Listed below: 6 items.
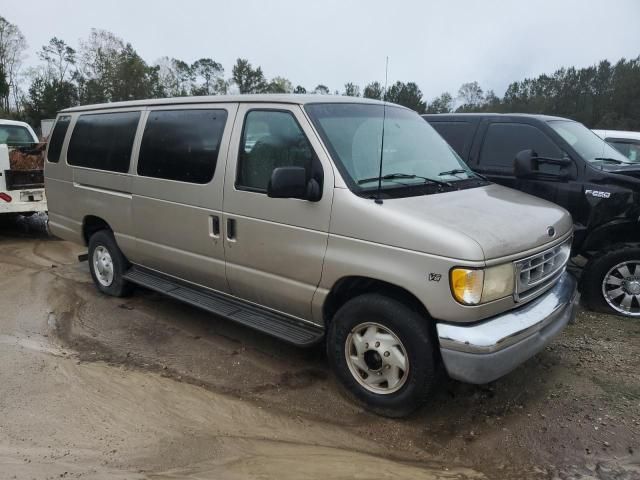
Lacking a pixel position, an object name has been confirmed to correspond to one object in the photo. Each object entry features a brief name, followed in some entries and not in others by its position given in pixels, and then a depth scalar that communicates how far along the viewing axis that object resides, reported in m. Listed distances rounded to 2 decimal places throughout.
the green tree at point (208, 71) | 76.81
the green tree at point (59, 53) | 65.50
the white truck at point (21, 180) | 8.02
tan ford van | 3.01
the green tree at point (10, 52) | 60.44
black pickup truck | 5.11
